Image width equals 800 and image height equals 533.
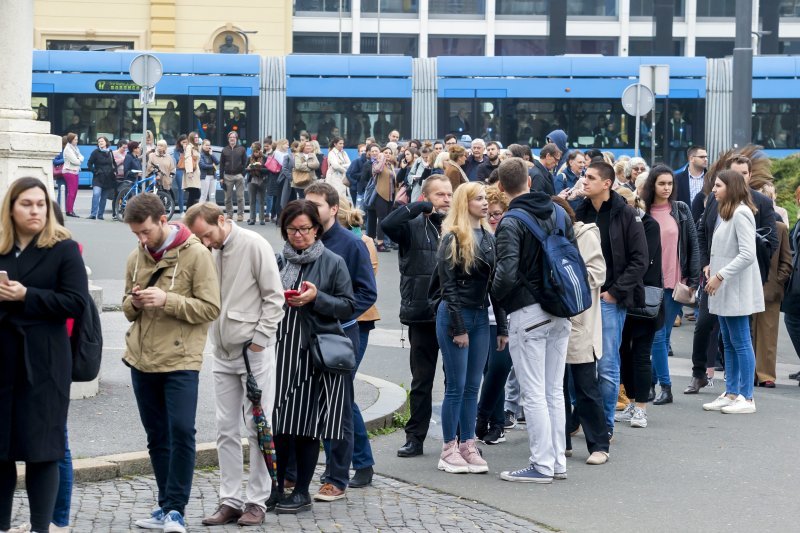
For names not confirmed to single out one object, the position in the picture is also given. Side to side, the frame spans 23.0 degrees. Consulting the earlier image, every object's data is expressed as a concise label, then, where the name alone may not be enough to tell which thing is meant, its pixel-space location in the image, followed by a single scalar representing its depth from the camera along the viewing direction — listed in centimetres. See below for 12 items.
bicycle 3744
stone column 1427
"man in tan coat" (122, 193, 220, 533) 913
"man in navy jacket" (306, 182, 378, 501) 1043
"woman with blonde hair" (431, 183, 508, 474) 1124
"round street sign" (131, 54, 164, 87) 3316
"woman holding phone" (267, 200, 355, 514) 991
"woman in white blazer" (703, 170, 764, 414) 1452
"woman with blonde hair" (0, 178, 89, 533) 805
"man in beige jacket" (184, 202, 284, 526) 953
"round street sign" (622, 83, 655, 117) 3041
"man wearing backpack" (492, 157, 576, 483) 1111
